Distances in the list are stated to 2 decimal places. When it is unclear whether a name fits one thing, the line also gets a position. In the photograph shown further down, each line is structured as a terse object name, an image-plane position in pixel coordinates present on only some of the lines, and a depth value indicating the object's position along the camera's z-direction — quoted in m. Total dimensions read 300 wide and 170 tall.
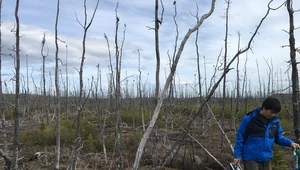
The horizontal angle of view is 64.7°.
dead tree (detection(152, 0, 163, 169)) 2.43
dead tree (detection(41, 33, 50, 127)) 5.15
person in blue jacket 2.78
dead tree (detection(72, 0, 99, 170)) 3.64
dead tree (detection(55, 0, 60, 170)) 4.21
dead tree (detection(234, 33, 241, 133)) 8.08
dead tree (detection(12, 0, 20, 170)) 3.78
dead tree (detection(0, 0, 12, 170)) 3.77
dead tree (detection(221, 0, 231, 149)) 6.39
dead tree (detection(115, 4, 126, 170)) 4.39
